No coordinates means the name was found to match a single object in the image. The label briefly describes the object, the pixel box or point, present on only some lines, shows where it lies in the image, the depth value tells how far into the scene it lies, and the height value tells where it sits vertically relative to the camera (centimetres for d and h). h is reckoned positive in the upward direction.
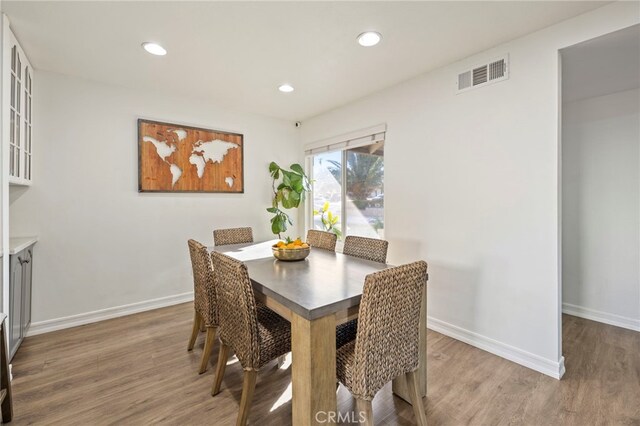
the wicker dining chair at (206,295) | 210 -60
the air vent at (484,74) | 237 +118
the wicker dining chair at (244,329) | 155 -68
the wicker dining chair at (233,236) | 328 -25
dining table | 133 -51
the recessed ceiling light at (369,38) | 222 +137
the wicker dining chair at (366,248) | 237 -29
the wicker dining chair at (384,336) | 132 -59
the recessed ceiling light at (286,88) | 324 +142
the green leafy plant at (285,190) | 419 +34
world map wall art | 336 +69
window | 358 +36
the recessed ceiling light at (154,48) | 237 +138
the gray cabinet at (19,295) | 216 -64
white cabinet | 202 +85
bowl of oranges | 225 -28
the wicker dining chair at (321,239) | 289 -27
